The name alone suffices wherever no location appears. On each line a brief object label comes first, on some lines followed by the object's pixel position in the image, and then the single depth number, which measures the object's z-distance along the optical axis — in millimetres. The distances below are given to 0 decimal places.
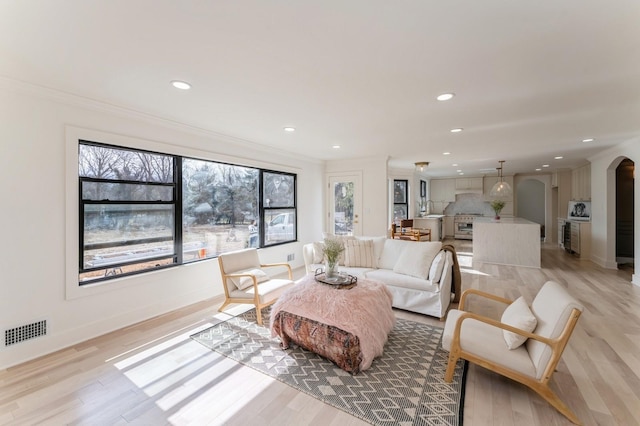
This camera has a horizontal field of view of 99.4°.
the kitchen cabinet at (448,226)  10484
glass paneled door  6367
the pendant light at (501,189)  7527
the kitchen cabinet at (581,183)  6951
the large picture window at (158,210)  2986
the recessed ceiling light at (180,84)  2424
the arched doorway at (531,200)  10250
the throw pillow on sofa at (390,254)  4113
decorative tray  2875
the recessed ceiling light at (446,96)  2658
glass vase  3115
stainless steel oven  10102
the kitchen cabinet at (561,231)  8070
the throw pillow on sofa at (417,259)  3592
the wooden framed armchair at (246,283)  3264
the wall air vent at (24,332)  2424
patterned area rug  1876
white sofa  3396
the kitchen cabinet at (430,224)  8914
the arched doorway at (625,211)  5988
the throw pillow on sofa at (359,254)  4186
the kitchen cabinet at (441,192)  10492
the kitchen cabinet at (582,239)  6578
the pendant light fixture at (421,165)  6990
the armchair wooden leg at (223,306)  3372
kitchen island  5961
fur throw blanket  2342
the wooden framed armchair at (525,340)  1814
